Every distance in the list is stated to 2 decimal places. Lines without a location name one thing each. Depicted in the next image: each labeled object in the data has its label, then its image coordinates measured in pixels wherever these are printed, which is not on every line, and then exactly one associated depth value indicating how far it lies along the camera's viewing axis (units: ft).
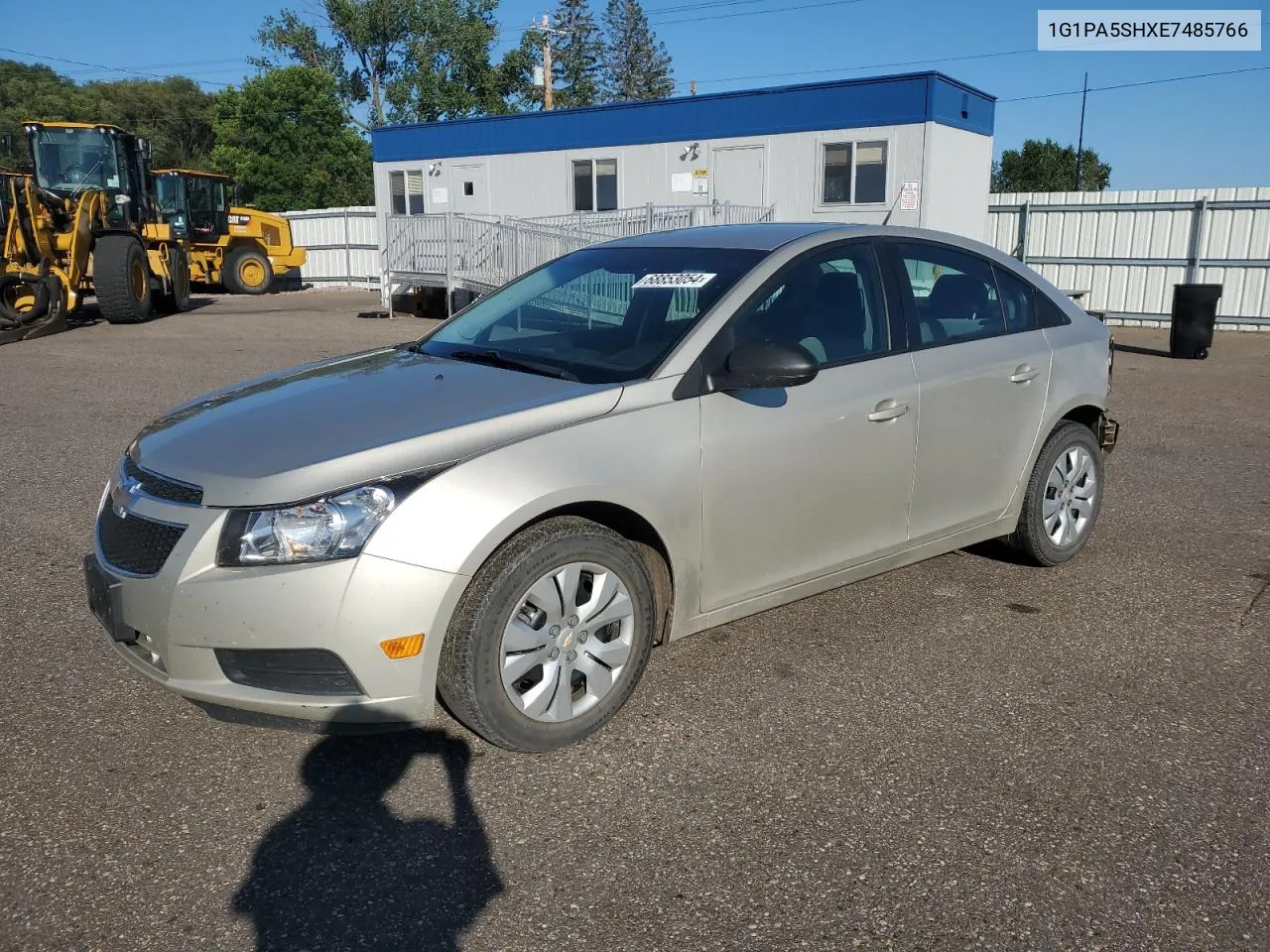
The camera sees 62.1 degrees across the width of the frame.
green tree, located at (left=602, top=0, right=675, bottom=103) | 214.28
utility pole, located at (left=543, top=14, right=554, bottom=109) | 111.16
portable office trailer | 56.90
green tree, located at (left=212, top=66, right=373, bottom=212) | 156.66
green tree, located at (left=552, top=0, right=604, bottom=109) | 210.18
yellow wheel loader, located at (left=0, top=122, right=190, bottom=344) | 53.06
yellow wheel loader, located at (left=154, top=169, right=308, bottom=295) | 77.66
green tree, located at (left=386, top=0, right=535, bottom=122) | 168.66
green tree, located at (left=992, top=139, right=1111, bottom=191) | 215.51
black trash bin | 45.98
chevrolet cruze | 9.57
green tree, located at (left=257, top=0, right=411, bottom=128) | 174.91
